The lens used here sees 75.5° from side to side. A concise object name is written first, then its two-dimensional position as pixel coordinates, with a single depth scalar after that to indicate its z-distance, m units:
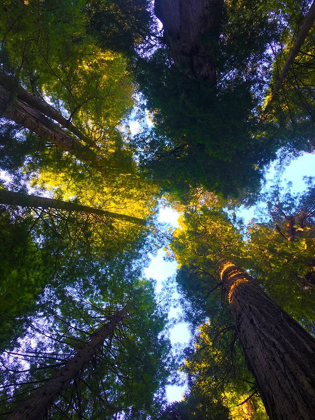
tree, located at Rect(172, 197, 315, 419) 2.27
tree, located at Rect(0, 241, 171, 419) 5.66
